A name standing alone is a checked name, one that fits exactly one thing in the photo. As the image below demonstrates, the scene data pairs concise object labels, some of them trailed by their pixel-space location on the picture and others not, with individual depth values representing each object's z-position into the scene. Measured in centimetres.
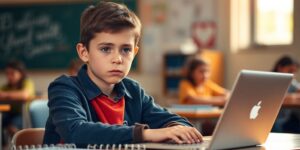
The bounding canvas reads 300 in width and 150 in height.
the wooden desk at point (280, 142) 196
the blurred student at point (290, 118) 572
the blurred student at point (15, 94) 793
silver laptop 173
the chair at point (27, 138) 241
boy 183
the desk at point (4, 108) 627
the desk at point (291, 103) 582
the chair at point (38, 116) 299
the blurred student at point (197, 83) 742
